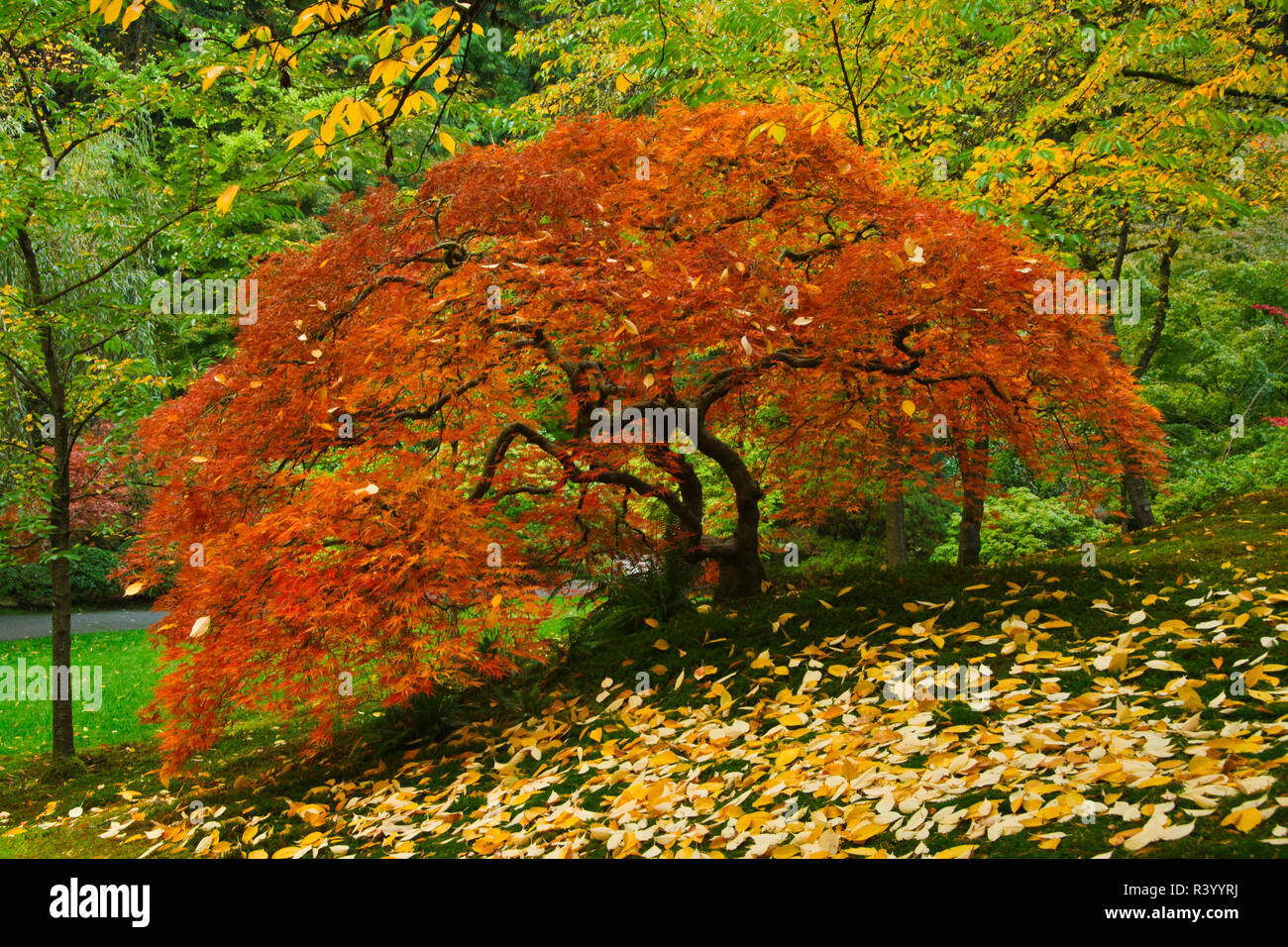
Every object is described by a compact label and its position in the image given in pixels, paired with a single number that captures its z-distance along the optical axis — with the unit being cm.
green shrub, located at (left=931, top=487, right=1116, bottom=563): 933
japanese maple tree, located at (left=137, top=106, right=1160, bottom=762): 429
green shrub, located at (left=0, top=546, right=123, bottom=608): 1469
